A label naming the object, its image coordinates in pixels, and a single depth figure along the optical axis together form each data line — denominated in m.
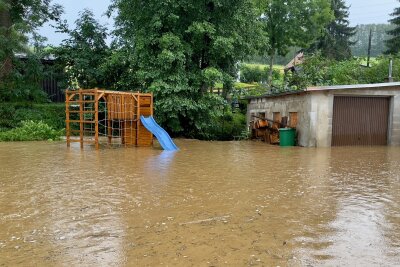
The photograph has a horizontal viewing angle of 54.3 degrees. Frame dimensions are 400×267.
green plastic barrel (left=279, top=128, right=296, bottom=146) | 17.87
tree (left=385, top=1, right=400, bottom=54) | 40.47
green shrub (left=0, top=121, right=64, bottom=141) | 18.56
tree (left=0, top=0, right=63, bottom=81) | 21.23
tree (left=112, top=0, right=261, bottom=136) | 19.11
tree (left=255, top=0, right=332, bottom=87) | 33.44
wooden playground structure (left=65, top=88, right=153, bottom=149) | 16.18
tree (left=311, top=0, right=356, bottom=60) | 48.03
